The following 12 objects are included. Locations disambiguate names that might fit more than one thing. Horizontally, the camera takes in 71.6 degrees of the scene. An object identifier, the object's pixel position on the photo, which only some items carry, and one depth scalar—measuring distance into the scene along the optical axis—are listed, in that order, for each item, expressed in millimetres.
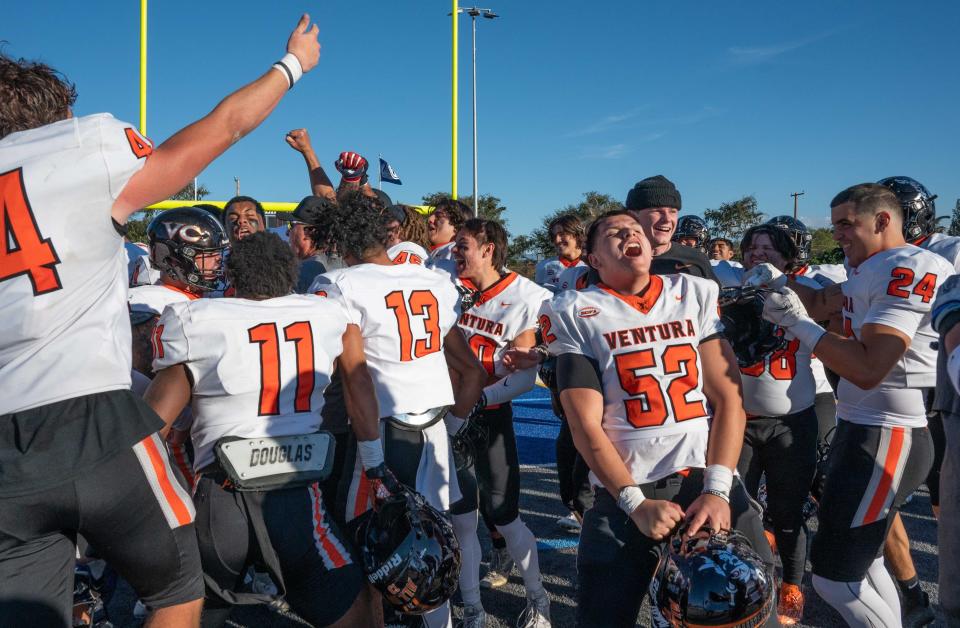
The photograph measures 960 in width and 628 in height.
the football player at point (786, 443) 3832
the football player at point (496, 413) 3809
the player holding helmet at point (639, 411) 2422
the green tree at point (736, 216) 36281
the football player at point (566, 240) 6617
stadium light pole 24591
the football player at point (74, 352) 1765
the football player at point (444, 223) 6176
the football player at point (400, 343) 3238
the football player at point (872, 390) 2824
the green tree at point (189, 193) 35812
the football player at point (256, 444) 2328
